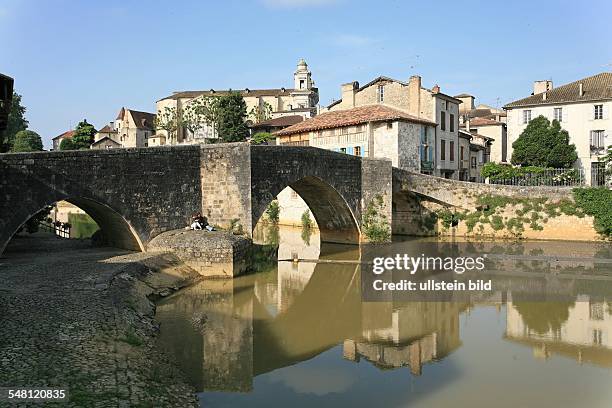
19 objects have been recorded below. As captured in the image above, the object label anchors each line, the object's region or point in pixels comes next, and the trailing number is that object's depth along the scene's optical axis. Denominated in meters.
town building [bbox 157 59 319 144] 79.26
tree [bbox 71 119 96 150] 65.44
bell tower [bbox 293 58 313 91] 83.75
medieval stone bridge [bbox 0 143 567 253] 15.66
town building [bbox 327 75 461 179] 33.62
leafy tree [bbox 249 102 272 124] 76.03
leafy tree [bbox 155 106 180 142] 64.94
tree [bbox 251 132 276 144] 49.19
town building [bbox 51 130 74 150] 97.26
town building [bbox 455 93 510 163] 48.31
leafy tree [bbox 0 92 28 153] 64.62
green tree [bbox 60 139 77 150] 66.62
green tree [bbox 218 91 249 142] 52.06
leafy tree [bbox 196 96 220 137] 53.91
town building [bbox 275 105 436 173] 31.02
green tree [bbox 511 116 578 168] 36.69
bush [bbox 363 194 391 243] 26.05
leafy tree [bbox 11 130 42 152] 61.12
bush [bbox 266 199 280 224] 35.81
